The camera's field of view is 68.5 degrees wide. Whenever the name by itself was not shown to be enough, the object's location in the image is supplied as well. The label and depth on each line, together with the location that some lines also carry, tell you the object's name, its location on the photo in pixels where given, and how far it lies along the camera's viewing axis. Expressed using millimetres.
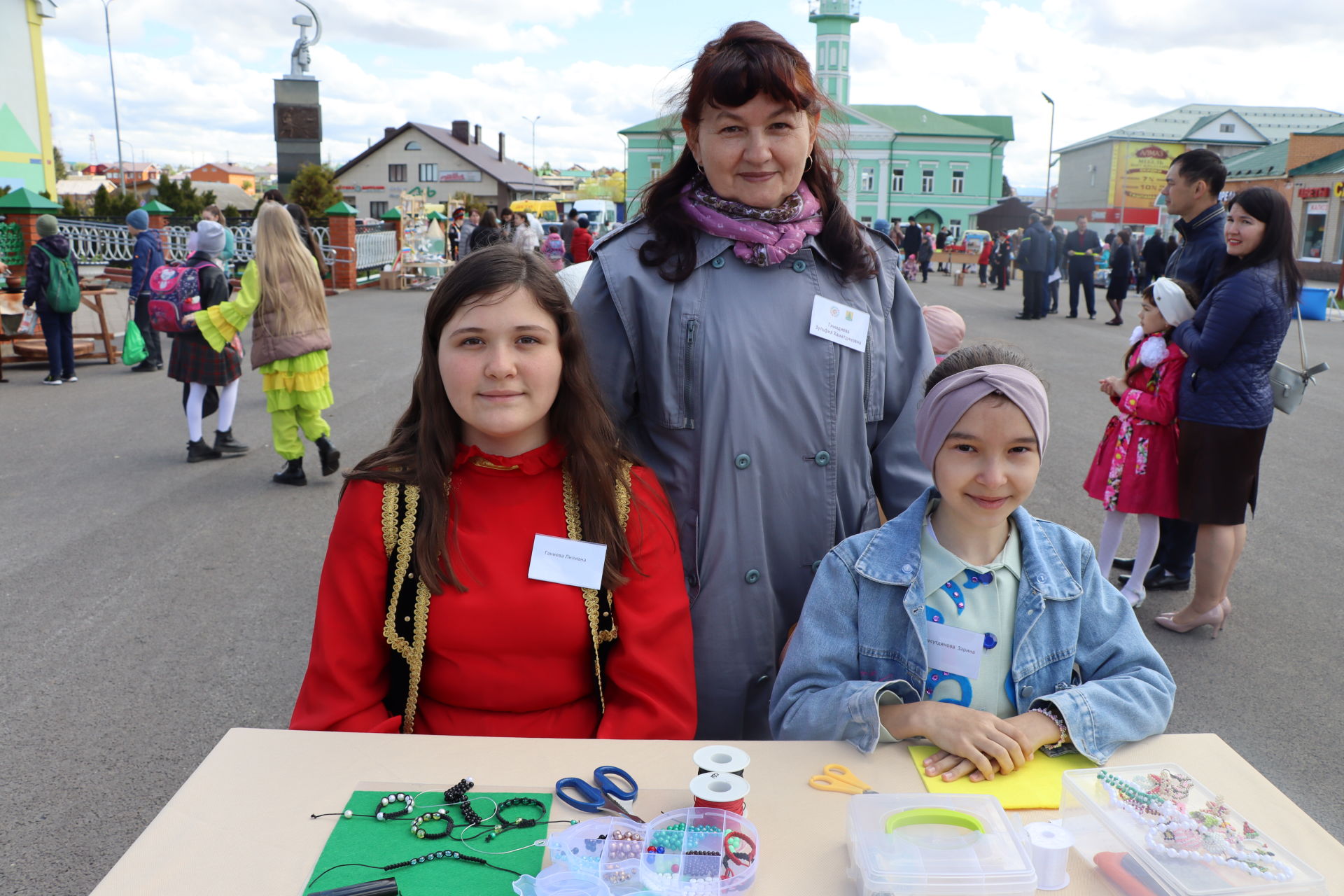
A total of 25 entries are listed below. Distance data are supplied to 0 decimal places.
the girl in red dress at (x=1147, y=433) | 4668
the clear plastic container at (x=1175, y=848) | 1312
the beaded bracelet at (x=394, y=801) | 1544
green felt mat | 1403
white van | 49844
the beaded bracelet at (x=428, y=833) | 1504
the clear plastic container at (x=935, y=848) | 1335
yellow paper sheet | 1630
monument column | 24922
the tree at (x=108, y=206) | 27203
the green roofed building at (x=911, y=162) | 61500
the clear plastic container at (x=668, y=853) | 1373
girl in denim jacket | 1829
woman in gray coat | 2201
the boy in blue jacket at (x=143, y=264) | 10953
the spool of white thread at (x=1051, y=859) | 1386
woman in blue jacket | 4309
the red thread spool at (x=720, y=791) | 1456
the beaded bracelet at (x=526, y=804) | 1557
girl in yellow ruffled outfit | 6547
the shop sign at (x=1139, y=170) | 55125
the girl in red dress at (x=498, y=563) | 2020
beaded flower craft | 1358
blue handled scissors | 1562
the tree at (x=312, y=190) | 25953
